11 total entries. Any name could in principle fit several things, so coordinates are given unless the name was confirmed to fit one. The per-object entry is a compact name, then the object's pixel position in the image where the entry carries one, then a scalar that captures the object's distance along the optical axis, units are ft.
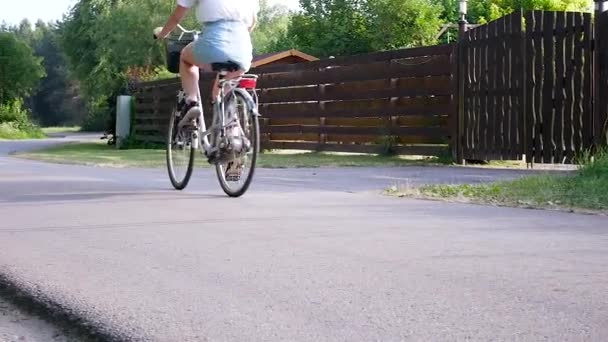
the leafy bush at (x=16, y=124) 153.17
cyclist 21.39
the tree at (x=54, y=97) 353.10
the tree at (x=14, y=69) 204.64
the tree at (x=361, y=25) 136.05
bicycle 21.91
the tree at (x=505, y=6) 134.00
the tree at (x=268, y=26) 205.44
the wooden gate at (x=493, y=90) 37.78
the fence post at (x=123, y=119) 81.66
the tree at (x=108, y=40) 153.48
